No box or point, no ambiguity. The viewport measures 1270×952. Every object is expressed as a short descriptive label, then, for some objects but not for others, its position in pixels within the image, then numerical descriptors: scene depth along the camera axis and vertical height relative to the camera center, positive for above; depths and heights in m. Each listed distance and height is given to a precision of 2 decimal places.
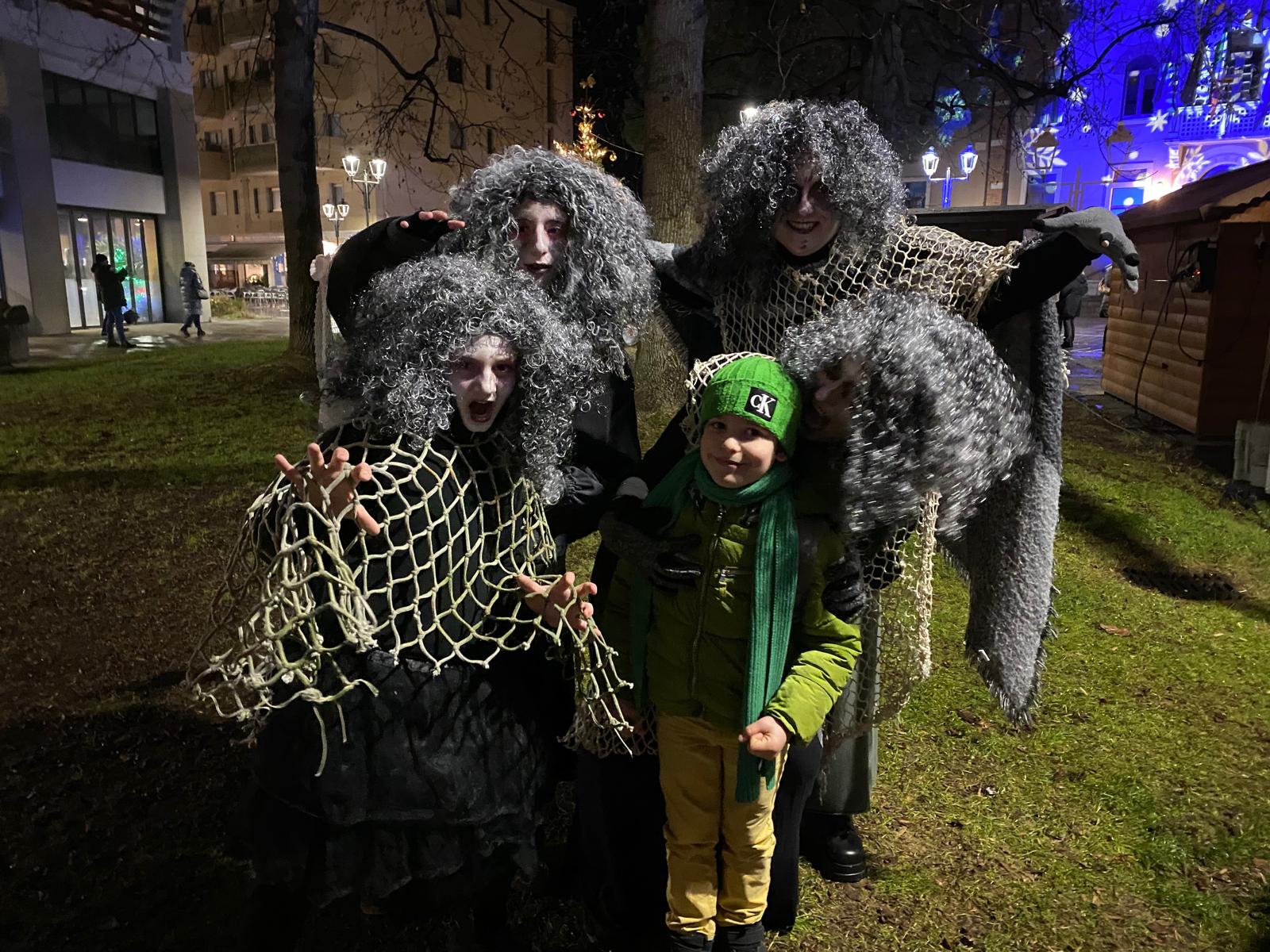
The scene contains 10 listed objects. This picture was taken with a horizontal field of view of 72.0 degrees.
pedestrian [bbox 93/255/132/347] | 14.32 +0.22
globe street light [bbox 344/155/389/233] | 8.52 +1.71
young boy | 1.71 -0.69
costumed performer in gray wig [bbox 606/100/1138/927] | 1.99 +0.09
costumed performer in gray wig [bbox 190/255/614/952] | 1.58 -0.55
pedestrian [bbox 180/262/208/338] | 16.50 +0.26
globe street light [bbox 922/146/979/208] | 17.92 +3.38
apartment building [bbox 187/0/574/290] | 21.28 +5.48
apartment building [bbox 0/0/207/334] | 15.23 +2.76
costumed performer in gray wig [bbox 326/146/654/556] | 1.96 +0.14
